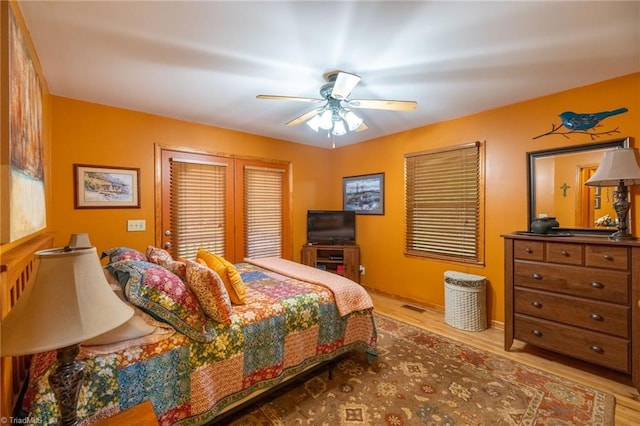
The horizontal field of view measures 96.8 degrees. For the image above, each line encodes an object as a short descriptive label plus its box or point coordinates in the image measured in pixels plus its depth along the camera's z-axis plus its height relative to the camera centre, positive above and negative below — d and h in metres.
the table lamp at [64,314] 0.84 -0.31
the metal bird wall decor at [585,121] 2.47 +0.81
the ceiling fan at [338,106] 2.11 +0.91
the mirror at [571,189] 2.53 +0.21
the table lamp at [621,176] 2.14 +0.26
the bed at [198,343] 1.31 -0.74
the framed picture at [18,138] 1.23 +0.39
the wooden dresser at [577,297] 2.07 -0.69
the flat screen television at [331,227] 4.61 -0.23
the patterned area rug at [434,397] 1.82 -1.31
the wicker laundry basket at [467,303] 3.11 -1.01
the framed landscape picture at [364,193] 4.41 +0.31
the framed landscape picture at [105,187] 2.89 +0.29
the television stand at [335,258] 4.35 -0.71
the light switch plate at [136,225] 3.18 -0.13
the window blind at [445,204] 3.40 +0.11
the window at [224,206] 3.51 +0.10
